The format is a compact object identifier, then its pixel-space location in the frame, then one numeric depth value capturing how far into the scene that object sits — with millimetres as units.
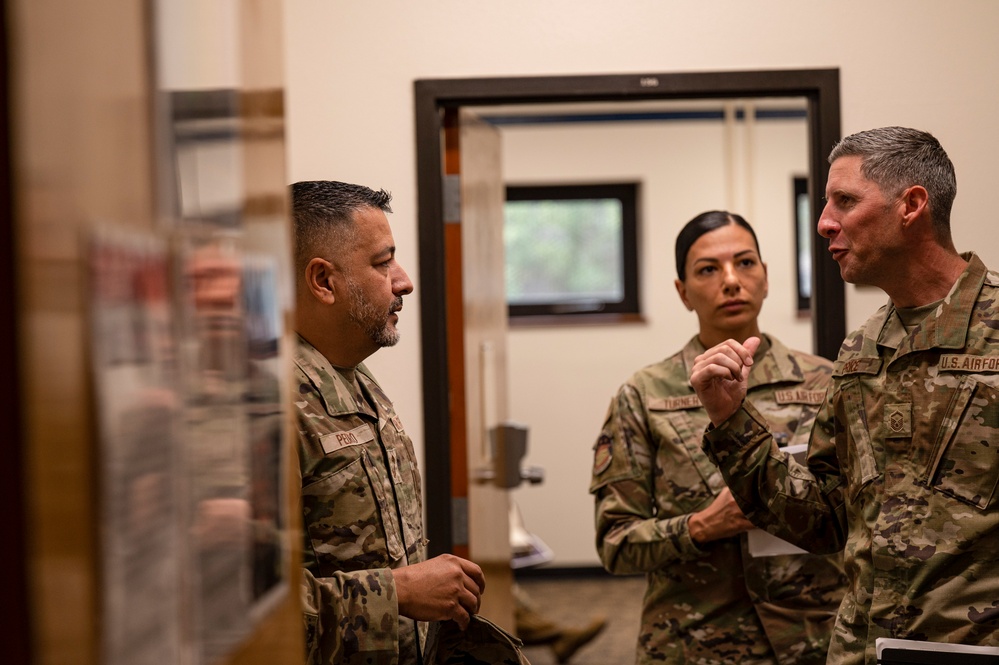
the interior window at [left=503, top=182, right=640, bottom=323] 6184
